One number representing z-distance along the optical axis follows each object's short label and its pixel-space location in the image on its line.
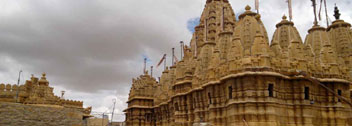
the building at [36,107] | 29.05
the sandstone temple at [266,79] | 22.41
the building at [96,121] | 39.49
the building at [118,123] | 50.21
